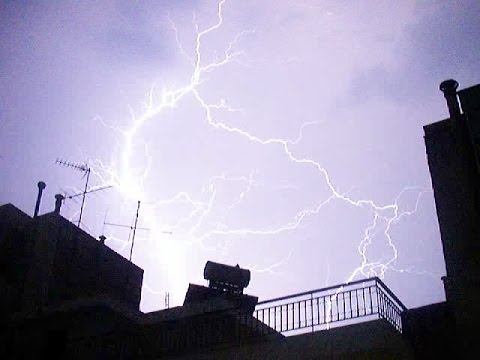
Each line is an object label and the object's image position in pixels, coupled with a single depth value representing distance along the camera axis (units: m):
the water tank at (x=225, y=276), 18.62
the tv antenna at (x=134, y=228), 24.16
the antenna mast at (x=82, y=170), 23.88
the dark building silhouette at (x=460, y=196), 11.05
